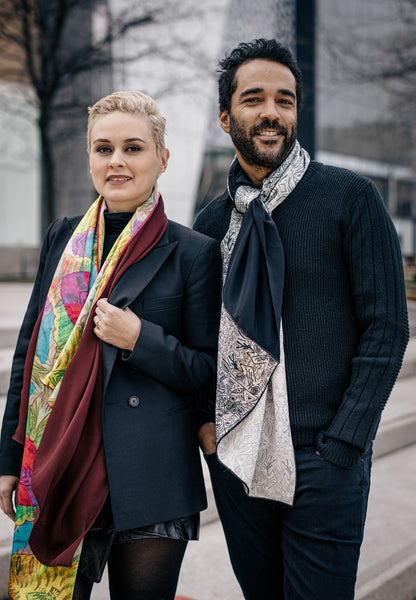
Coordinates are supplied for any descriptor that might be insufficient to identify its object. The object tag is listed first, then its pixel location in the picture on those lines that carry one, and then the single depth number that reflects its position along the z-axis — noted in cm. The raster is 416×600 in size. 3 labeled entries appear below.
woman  176
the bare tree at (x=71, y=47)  1136
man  181
